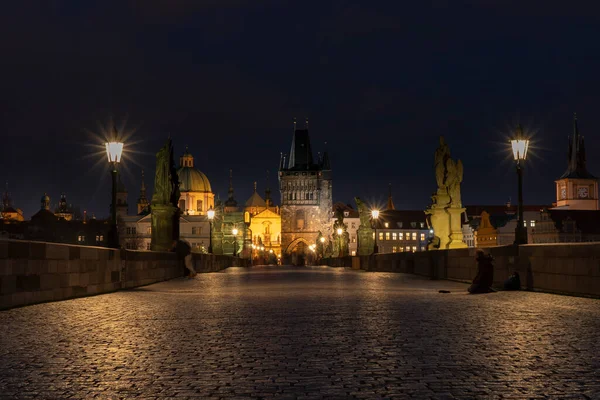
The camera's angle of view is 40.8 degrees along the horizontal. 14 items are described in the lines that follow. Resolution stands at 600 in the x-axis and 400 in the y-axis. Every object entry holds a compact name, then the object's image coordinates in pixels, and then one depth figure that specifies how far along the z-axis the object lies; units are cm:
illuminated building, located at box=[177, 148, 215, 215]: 18288
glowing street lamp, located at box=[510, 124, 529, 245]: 2216
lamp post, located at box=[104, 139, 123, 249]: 2152
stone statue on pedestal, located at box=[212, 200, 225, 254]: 6732
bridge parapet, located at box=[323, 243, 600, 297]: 1511
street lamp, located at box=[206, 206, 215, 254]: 5116
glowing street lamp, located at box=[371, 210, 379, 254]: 5103
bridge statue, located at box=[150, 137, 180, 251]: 2955
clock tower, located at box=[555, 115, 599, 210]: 19762
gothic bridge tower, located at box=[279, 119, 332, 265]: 18250
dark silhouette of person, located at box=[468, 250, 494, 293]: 1720
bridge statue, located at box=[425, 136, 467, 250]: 2916
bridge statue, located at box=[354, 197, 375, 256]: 5491
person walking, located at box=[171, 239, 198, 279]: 3033
